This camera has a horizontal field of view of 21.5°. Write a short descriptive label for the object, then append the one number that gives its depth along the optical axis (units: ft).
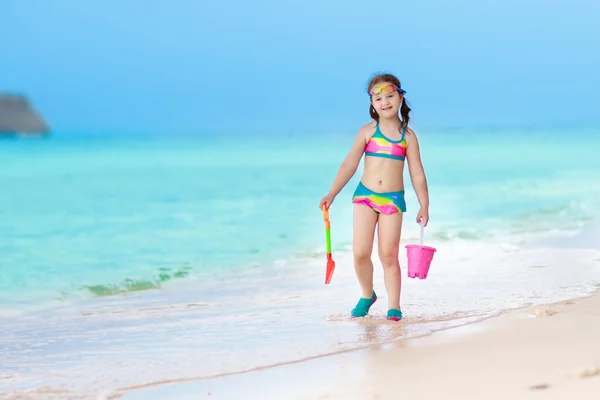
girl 26.78
